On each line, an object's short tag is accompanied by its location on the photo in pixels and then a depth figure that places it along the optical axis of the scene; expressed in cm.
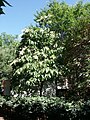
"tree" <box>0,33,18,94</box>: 1516
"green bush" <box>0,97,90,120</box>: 563
